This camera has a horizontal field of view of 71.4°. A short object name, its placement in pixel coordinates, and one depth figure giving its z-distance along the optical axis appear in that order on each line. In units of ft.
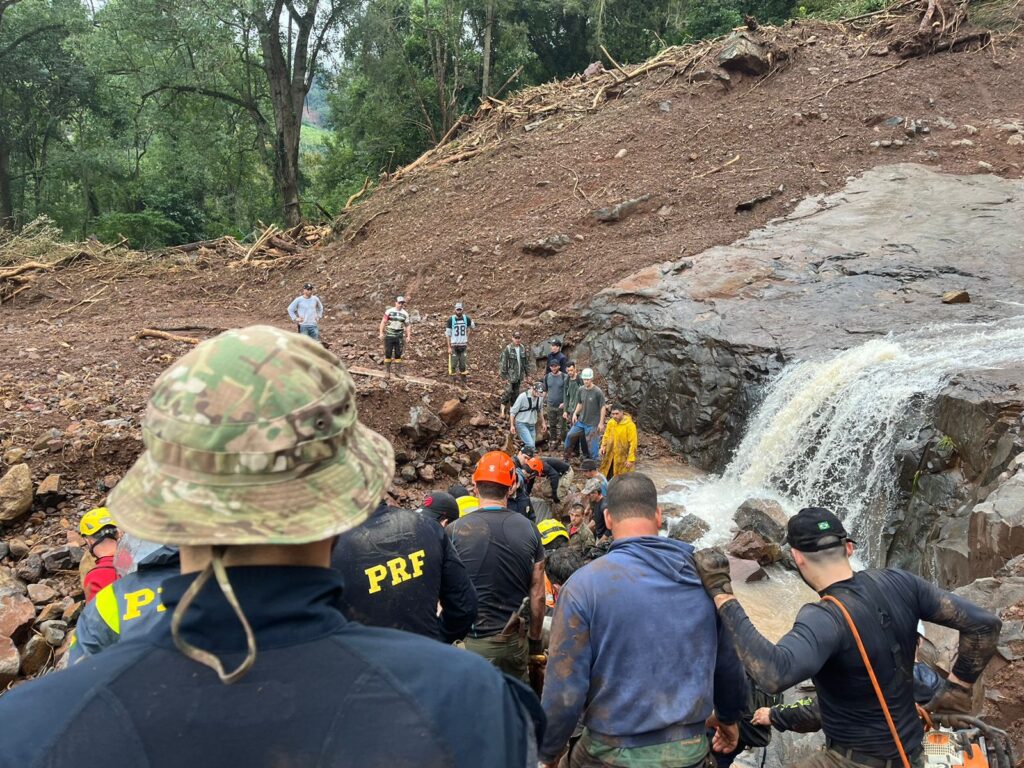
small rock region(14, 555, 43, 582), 22.04
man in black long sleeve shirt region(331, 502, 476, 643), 9.21
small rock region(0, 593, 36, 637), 17.97
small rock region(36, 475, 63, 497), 25.89
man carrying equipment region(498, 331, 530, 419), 39.75
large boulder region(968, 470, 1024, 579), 18.28
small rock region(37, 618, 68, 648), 18.22
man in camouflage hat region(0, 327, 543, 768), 3.42
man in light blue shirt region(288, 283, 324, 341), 41.19
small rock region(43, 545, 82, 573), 22.50
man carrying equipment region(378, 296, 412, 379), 40.01
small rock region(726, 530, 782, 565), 26.27
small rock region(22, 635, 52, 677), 17.26
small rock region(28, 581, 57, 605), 20.54
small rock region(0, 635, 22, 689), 16.37
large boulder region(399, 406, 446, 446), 35.29
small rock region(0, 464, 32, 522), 24.64
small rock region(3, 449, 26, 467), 26.48
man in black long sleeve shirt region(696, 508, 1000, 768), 8.27
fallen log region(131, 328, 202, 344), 42.34
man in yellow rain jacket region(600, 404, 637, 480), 32.55
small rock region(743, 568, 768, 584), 25.05
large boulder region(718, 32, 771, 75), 66.69
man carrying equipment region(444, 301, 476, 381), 41.52
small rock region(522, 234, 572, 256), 54.54
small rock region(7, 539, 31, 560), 23.58
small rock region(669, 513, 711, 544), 29.45
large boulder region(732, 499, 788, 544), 28.57
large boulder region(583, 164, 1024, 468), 37.55
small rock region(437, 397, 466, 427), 37.01
